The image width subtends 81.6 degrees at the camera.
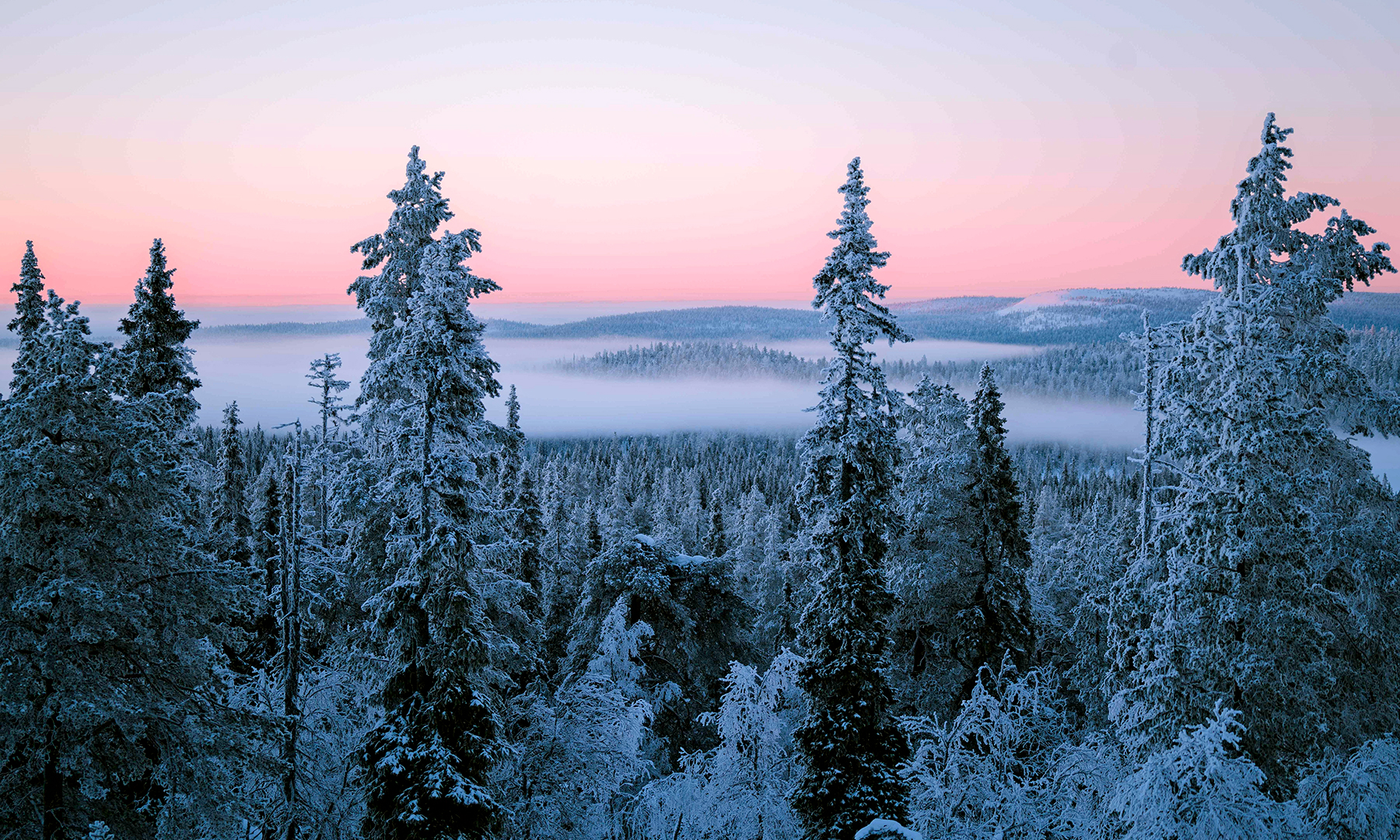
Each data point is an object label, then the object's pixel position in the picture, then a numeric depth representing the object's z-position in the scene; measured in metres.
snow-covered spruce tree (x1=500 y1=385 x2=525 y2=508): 52.72
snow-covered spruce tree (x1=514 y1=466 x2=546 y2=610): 40.16
